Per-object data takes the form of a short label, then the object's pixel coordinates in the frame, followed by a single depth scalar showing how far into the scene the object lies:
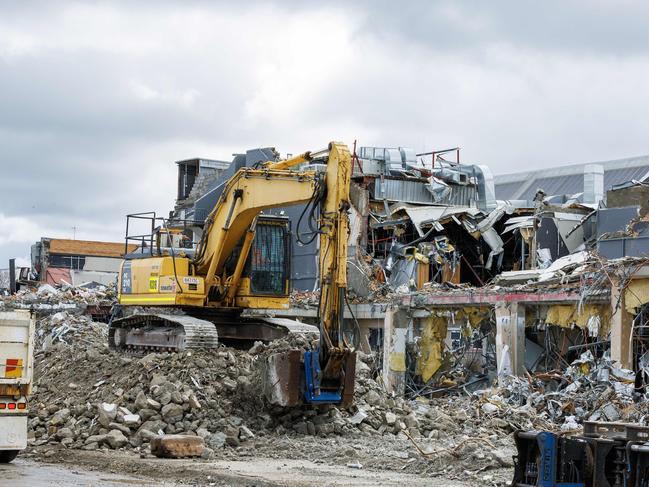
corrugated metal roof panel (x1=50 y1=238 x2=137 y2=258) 69.81
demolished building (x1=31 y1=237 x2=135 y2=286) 66.94
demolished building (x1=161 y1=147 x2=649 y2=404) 28.55
